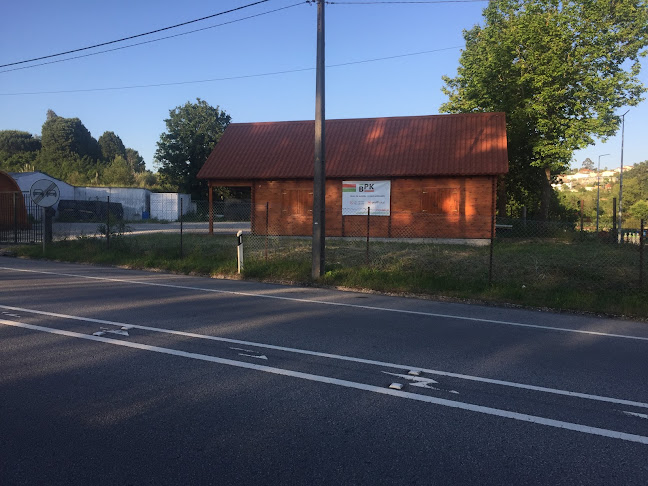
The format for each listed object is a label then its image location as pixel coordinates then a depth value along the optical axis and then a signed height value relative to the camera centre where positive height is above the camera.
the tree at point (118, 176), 66.31 +5.07
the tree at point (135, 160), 116.21 +13.07
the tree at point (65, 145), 83.10 +12.22
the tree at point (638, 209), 53.72 +1.22
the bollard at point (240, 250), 13.64 -0.94
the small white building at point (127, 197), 48.16 +1.67
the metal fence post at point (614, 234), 22.05 -0.63
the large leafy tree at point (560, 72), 25.66 +7.76
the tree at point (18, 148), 81.56 +11.66
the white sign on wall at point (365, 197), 22.97 +0.91
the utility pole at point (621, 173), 20.99 +3.05
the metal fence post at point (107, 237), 17.71 -0.80
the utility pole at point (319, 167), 12.55 +1.25
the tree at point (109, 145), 112.56 +15.50
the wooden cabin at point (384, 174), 22.11 +1.94
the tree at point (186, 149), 57.62 +7.53
